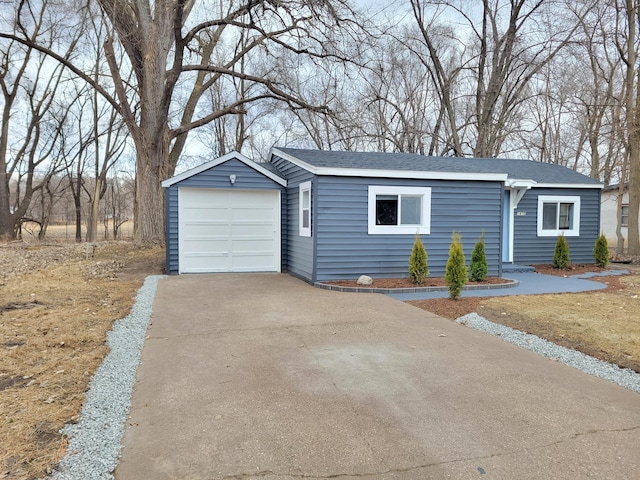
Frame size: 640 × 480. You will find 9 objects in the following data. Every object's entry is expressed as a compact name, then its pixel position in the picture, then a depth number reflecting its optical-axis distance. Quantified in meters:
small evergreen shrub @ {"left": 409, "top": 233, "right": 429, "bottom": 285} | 8.16
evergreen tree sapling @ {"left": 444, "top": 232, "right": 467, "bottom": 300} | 6.97
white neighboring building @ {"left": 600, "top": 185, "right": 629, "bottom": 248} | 20.86
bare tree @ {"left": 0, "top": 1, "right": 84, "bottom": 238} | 18.62
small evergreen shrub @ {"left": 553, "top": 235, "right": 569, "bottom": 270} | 11.25
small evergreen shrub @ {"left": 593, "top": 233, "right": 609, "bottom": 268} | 11.80
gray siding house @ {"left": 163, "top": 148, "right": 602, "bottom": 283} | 8.55
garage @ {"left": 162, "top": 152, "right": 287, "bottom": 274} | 9.69
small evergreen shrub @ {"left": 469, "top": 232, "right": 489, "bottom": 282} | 8.59
